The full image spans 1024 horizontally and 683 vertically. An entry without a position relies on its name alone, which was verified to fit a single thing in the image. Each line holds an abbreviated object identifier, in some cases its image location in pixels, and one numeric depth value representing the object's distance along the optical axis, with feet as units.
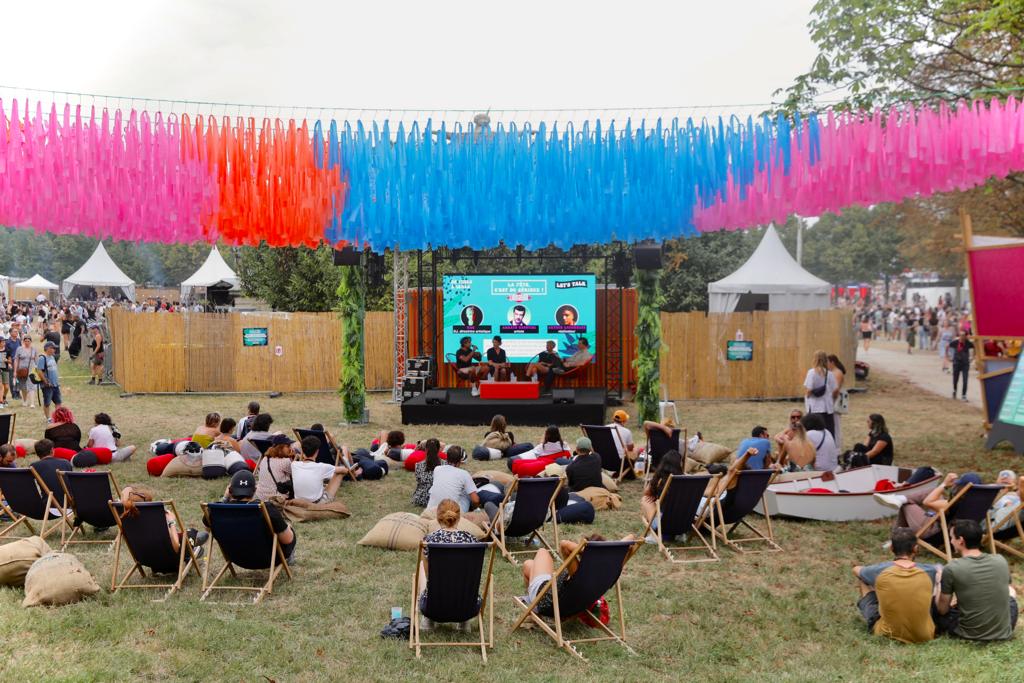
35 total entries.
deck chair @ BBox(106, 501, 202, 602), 21.94
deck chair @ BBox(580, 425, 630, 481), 36.70
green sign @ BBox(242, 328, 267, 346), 68.90
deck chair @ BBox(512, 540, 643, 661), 18.71
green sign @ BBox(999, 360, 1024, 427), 41.91
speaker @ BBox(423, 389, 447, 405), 53.93
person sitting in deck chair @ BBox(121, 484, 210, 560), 21.77
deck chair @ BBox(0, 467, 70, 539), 27.13
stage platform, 53.52
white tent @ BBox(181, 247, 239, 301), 124.67
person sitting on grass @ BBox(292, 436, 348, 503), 29.78
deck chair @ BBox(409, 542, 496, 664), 18.21
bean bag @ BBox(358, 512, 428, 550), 26.58
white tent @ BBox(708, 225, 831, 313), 74.74
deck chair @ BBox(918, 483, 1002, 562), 24.25
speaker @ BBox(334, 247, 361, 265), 50.11
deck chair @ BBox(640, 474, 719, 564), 25.98
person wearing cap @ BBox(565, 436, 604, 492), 31.94
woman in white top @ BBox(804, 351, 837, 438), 37.78
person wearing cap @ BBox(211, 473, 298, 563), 22.47
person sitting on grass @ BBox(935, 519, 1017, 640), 18.99
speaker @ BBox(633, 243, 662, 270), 49.65
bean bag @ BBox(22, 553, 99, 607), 20.74
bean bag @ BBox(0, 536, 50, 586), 22.00
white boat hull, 29.73
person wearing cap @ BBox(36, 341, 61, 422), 50.93
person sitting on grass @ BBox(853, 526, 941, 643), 18.95
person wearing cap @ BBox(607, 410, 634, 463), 36.68
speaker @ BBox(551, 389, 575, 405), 53.88
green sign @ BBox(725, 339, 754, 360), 66.39
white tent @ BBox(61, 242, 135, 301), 122.72
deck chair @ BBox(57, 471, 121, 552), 25.98
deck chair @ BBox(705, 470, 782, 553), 27.09
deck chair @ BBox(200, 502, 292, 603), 21.76
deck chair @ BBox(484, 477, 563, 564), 25.86
